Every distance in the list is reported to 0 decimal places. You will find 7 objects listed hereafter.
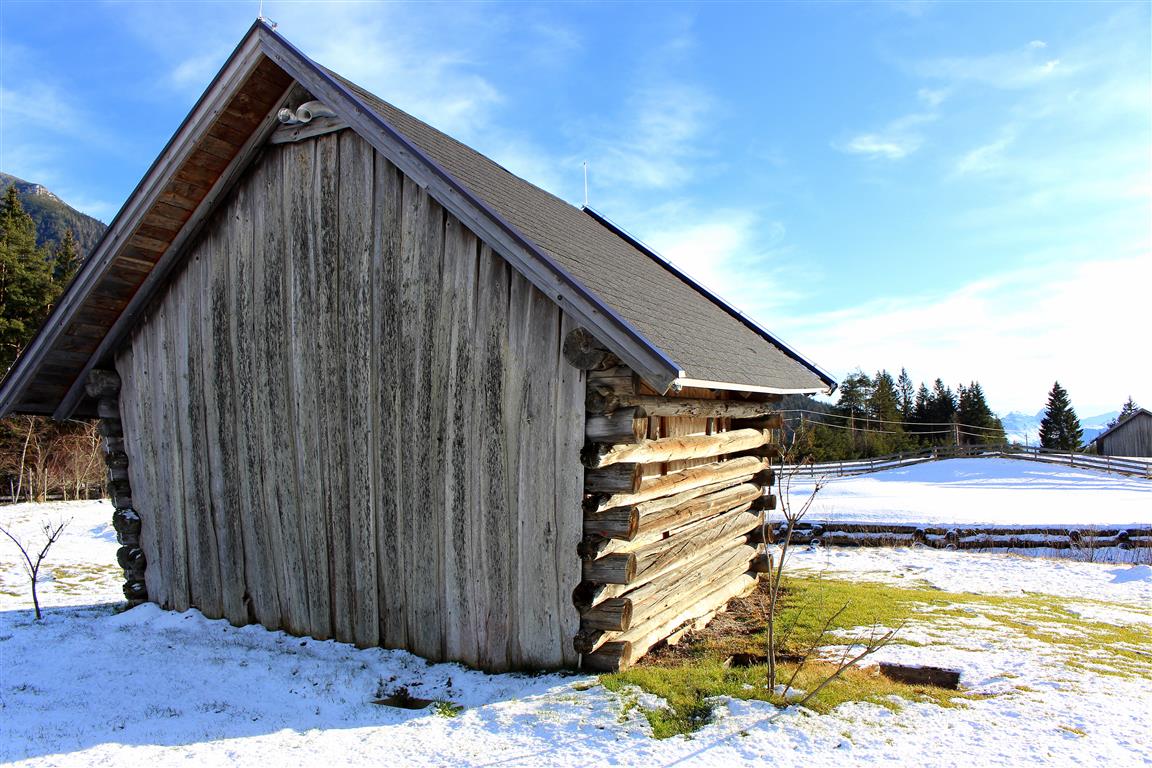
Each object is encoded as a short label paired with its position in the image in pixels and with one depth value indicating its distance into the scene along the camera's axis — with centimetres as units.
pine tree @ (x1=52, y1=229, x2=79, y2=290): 3762
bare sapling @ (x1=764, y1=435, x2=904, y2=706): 572
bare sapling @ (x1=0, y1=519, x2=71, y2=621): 899
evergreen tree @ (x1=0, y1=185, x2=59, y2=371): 2964
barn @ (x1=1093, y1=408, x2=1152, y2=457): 4488
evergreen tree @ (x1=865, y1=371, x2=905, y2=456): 5432
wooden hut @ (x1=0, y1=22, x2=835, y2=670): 672
